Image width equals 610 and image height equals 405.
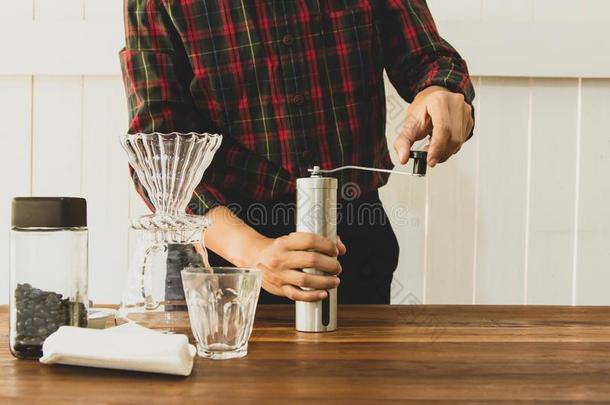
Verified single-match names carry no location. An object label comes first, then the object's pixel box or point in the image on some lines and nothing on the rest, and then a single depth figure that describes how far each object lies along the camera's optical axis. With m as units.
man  1.19
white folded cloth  0.55
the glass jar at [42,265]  0.61
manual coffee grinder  0.77
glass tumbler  0.63
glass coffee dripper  0.74
